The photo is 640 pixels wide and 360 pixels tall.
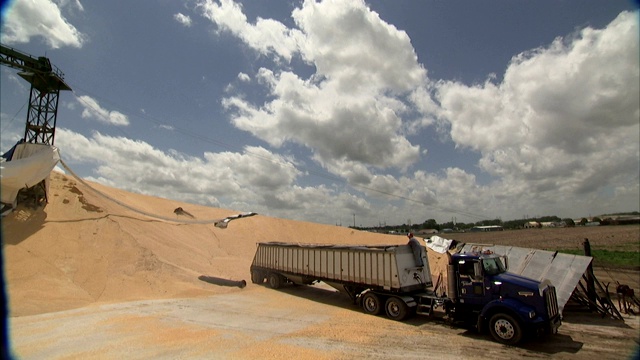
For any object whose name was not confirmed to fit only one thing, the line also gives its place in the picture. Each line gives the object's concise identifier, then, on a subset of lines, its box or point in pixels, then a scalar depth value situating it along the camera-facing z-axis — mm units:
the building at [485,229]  136012
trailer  11445
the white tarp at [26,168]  18953
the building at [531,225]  130475
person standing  16078
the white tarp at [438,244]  34147
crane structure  24250
